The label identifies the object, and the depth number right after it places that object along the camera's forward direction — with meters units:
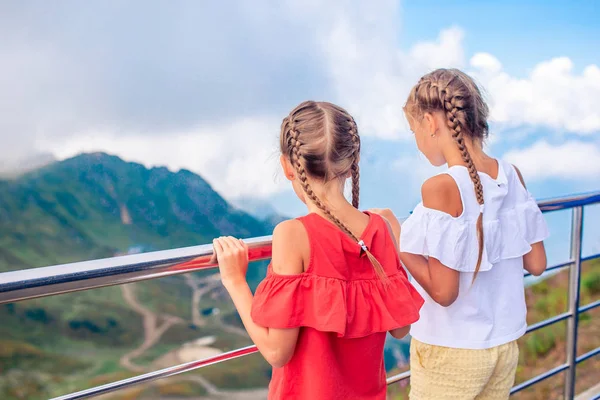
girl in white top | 0.92
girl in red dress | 0.71
